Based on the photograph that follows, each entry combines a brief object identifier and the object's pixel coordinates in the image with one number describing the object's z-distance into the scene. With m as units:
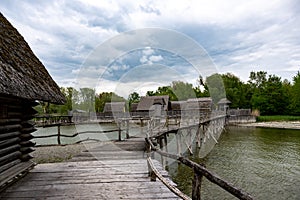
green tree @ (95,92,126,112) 55.46
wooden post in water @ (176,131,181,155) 13.73
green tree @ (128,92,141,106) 69.71
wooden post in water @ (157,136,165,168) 10.63
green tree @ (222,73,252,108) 51.81
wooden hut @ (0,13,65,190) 4.24
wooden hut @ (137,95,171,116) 42.63
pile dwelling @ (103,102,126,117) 48.36
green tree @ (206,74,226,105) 52.41
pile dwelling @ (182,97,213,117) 42.31
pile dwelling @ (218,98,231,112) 45.57
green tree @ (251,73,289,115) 44.44
